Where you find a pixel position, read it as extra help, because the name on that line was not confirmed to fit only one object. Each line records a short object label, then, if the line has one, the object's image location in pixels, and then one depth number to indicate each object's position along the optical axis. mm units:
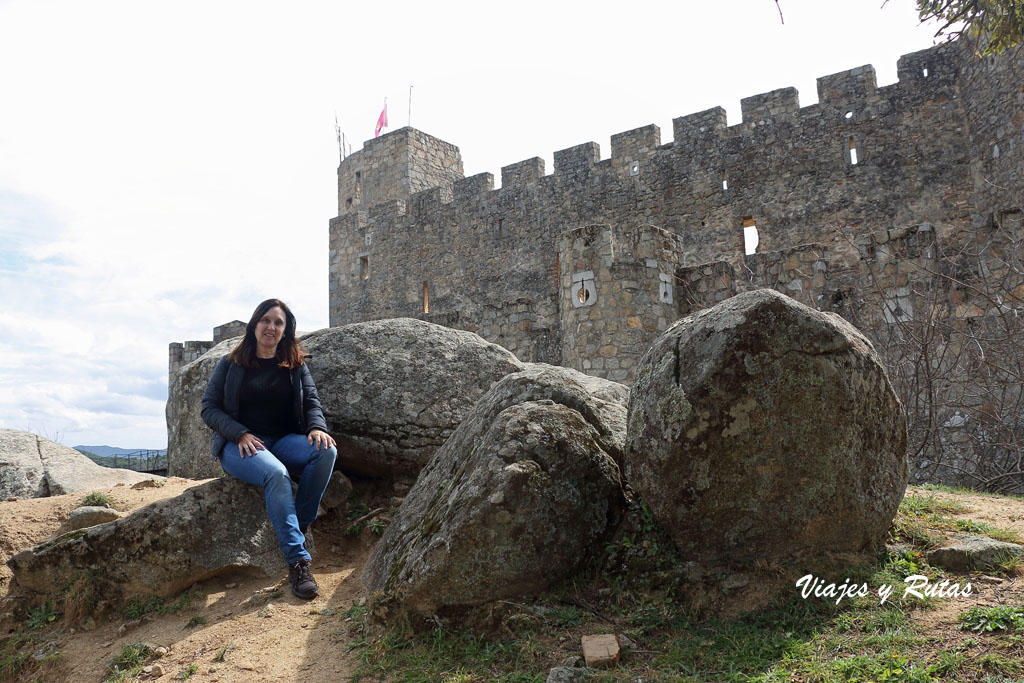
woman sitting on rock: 4848
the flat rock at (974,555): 3500
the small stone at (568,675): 2982
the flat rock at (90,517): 5367
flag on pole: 27234
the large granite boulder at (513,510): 3594
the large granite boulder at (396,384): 5711
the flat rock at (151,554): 4594
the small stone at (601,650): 3092
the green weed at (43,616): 4574
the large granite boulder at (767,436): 3371
